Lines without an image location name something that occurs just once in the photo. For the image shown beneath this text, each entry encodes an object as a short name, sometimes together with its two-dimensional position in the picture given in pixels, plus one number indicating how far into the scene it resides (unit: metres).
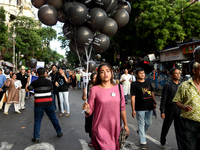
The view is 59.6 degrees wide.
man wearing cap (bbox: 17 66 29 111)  7.93
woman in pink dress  2.40
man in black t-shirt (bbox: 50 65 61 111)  7.00
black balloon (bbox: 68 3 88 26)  4.88
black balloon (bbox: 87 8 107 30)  5.18
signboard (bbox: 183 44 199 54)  12.23
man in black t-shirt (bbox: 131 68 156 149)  3.90
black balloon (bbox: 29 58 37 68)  10.64
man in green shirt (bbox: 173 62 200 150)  2.44
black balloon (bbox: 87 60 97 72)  6.26
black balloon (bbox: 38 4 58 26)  5.06
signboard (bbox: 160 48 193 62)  13.49
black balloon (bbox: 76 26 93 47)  5.29
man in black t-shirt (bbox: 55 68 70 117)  6.67
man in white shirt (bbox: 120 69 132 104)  9.16
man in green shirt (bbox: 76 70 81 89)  17.36
